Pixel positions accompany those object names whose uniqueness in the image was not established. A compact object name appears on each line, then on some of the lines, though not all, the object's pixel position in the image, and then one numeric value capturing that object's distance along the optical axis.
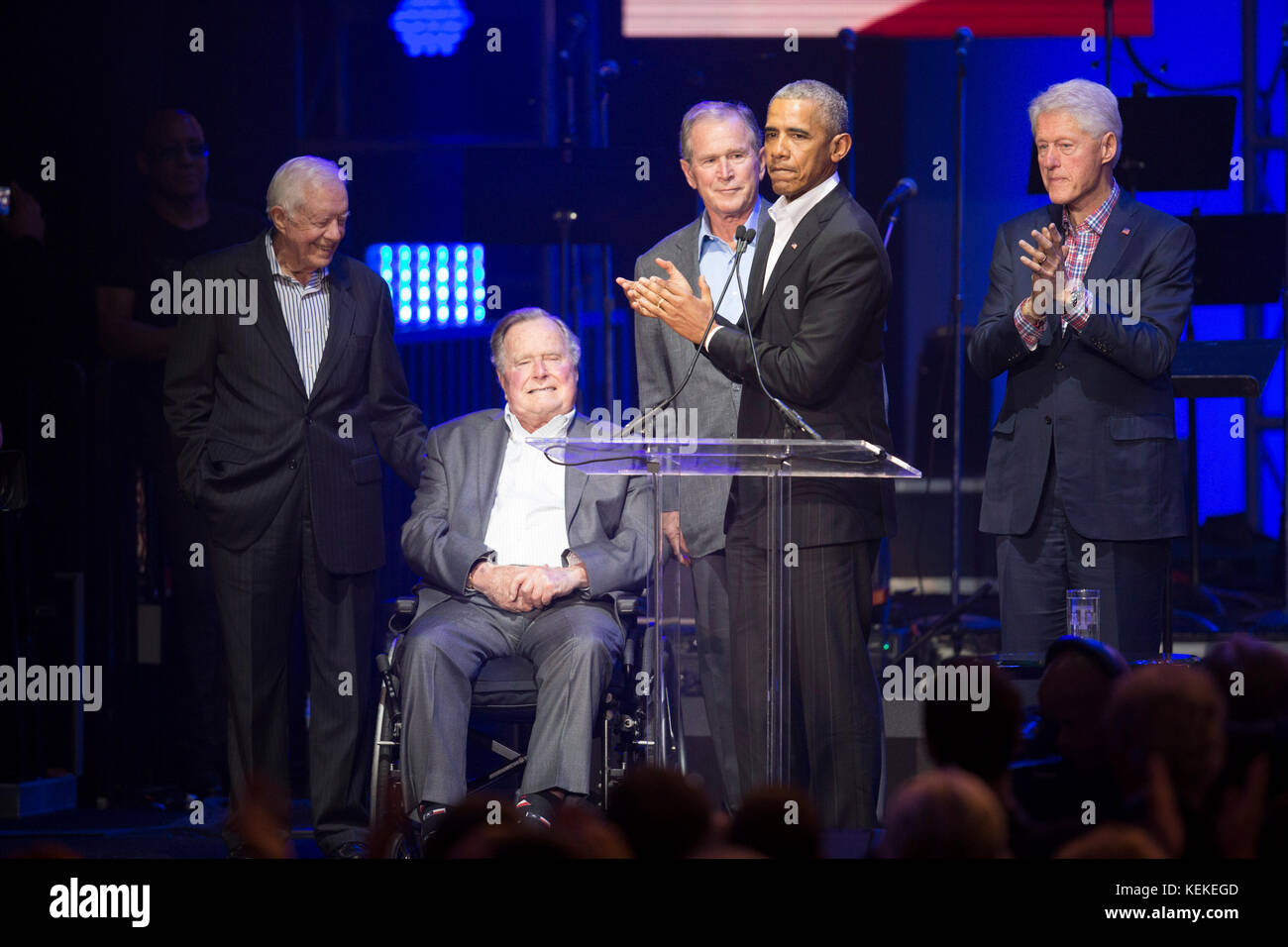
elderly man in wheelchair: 7.50
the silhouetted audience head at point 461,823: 3.84
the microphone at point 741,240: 6.38
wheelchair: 7.61
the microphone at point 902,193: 10.28
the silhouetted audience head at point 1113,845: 3.66
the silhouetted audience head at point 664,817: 3.85
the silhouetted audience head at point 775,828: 3.92
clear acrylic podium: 6.34
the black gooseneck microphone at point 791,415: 6.42
